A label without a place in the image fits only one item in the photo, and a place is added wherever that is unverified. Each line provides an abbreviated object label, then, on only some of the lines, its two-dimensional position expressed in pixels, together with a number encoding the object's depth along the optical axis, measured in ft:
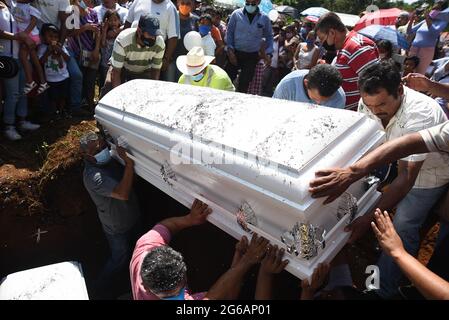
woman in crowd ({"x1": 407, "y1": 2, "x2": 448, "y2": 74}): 18.70
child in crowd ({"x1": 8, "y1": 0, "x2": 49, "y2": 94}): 11.09
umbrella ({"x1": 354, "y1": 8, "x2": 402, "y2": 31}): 19.22
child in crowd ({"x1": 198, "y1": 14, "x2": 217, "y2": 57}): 16.90
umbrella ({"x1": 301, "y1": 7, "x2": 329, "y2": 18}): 36.46
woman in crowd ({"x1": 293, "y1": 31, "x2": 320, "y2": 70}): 18.69
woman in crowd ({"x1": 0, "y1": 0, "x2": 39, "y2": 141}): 10.51
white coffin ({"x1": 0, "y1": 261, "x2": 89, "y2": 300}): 7.63
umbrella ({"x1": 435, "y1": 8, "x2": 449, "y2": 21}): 18.75
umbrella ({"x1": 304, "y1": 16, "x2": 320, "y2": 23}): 29.35
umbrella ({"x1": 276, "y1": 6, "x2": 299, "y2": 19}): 62.54
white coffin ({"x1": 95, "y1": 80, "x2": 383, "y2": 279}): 5.21
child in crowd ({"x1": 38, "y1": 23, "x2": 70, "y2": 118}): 11.91
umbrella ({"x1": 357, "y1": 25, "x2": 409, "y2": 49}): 15.33
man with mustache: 6.32
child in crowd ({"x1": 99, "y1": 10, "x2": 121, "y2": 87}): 14.37
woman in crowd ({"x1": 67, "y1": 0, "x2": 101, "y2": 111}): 13.64
